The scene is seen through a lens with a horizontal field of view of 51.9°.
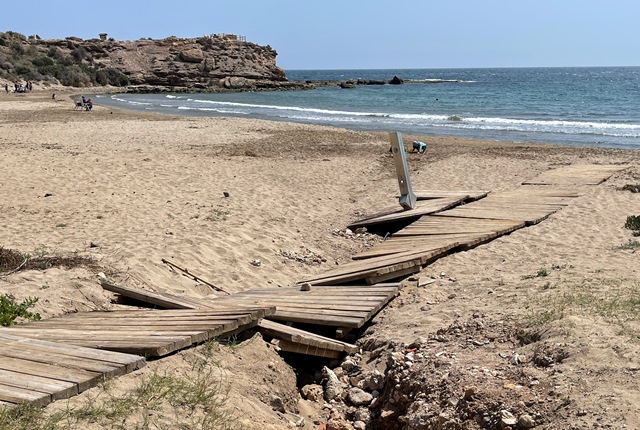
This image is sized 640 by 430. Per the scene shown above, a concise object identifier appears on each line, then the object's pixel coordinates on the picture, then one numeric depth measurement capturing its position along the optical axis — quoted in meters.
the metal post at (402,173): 9.94
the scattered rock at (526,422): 4.12
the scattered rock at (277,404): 4.69
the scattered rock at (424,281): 7.28
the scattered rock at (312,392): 5.25
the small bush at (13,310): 5.18
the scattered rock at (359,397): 5.18
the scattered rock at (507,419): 4.18
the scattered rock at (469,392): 4.53
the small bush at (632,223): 9.24
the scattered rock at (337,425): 4.84
